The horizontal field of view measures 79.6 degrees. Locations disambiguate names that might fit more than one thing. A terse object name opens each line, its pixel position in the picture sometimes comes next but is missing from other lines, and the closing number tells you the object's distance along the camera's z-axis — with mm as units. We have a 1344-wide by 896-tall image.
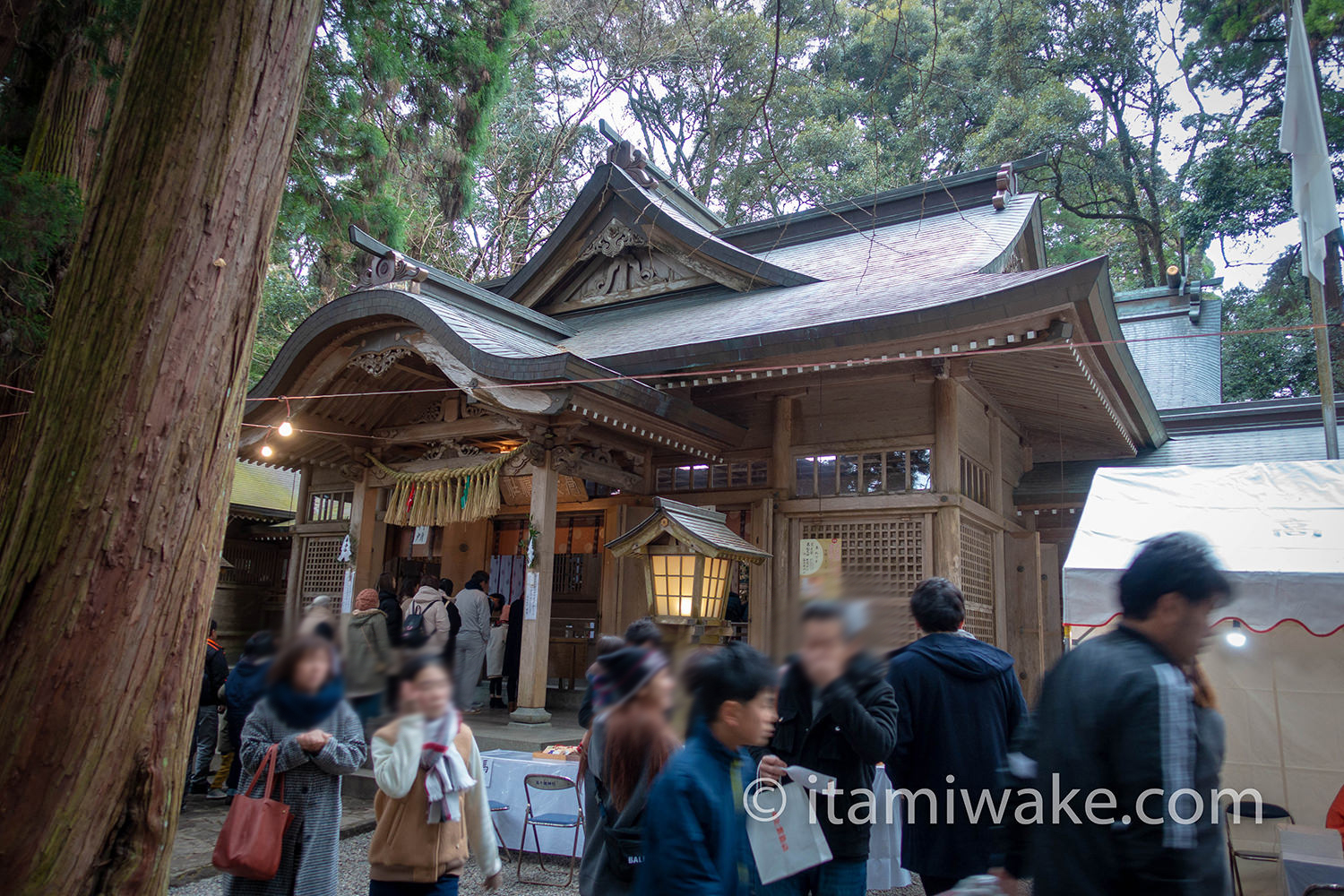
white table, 5695
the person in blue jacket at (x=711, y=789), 1923
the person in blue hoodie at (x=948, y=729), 3205
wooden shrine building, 7426
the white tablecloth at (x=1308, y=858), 4035
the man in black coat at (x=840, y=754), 2824
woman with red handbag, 3252
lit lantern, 5957
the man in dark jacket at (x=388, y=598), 7234
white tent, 5062
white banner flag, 7387
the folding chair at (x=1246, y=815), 4922
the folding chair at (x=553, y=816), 5328
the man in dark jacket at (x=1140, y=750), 1707
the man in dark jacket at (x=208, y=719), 6758
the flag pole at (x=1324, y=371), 7922
